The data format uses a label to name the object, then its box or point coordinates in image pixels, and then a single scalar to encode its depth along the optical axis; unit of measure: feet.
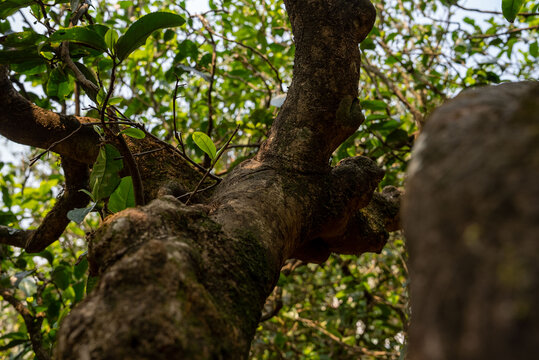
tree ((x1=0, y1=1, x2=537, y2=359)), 2.02
